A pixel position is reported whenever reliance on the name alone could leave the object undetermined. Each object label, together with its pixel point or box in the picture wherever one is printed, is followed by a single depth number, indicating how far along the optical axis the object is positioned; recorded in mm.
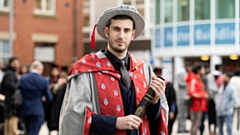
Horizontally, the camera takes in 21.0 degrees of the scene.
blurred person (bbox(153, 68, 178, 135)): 12035
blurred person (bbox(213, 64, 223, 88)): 17806
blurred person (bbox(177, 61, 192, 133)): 16188
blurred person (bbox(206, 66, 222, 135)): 15861
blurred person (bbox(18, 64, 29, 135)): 14984
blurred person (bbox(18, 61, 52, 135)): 11812
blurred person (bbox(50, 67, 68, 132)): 11532
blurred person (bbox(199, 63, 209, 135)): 15292
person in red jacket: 14250
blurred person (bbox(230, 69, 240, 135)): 15746
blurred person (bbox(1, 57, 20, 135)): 12602
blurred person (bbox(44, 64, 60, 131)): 14367
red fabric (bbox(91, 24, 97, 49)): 4927
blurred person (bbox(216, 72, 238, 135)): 14102
